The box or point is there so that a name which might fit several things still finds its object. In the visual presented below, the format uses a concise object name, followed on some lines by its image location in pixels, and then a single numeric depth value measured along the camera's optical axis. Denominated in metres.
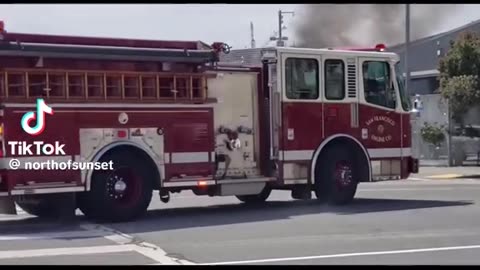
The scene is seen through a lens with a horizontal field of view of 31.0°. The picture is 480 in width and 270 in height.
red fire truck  11.93
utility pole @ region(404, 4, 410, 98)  26.73
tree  27.95
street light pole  37.37
